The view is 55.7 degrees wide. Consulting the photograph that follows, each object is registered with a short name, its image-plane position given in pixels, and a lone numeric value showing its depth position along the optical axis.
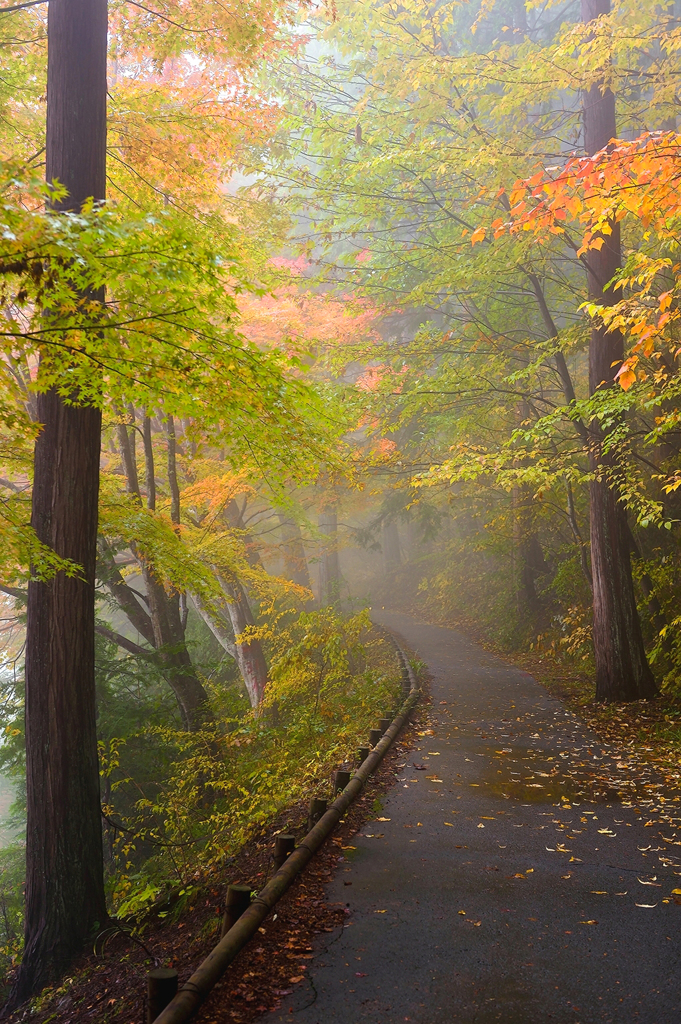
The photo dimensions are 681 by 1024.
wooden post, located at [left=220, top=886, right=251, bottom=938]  4.12
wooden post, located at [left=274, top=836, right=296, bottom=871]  5.04
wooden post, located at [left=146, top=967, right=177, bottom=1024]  3.31
